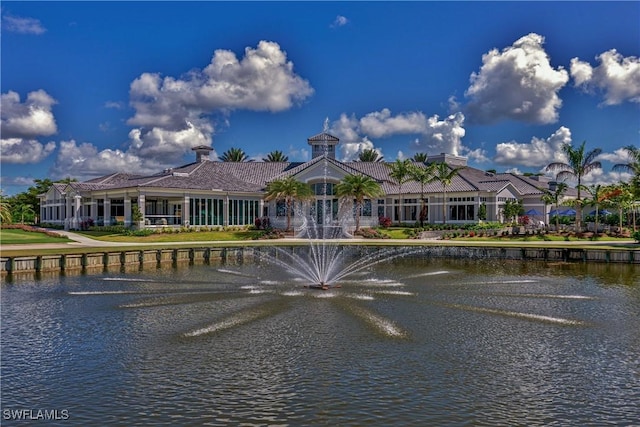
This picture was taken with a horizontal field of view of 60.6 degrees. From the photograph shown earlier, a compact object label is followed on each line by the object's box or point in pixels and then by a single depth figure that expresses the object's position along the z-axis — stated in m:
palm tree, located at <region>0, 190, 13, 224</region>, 57.88
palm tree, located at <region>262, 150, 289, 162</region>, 107.00
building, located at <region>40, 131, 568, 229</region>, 62.22
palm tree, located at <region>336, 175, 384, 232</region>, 60.50
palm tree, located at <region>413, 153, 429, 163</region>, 101.14
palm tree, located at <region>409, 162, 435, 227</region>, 67.31
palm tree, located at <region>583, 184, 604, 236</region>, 60.44
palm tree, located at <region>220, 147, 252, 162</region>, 110.06
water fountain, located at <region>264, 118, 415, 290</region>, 33.75
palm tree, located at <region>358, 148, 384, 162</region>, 107.75
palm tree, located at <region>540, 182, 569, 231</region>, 62.31
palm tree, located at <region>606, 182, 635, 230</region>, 59.47
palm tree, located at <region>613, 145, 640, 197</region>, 53.47
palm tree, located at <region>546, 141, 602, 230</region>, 58.28
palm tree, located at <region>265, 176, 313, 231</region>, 61.00
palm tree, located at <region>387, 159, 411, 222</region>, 69.25
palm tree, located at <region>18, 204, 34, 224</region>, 85.72
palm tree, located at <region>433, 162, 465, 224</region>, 66.88
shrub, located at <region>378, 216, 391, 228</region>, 67.35
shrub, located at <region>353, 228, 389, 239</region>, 58.97
